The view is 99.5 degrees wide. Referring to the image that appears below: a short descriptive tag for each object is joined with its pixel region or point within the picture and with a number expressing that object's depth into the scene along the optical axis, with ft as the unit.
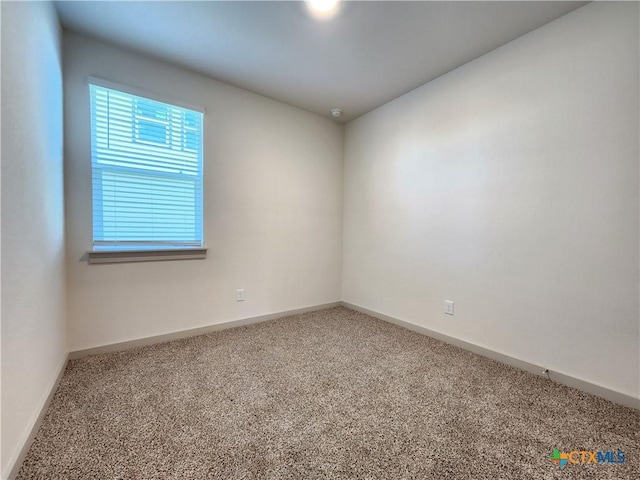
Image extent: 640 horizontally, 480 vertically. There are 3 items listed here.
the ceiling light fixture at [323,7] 5.65
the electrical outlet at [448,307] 8.18
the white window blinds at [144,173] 7.10
